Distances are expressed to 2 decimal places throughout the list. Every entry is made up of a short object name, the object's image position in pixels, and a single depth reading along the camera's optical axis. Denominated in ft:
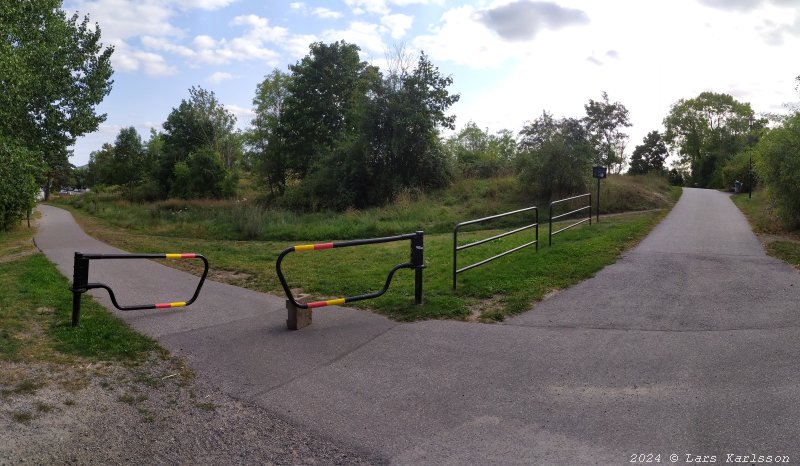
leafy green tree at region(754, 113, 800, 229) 46.19
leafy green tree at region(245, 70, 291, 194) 151.94
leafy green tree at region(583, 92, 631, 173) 165.78
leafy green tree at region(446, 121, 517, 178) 163.94
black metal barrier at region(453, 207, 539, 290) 25.59
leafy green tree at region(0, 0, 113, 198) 51.67
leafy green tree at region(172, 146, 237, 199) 154.92
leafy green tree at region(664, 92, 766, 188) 213.05
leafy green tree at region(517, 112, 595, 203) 80.02
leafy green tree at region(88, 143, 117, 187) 208.17
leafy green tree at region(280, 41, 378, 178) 145.69
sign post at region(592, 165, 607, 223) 57.98
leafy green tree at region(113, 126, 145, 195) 201.46
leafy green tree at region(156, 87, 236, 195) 187.52
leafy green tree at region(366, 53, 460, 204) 101.09
